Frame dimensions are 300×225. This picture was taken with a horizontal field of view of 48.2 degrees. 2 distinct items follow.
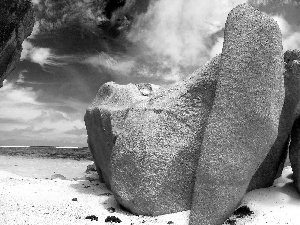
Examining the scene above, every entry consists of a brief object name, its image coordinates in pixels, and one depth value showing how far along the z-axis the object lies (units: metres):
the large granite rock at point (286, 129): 8.09
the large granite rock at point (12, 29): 7.36
